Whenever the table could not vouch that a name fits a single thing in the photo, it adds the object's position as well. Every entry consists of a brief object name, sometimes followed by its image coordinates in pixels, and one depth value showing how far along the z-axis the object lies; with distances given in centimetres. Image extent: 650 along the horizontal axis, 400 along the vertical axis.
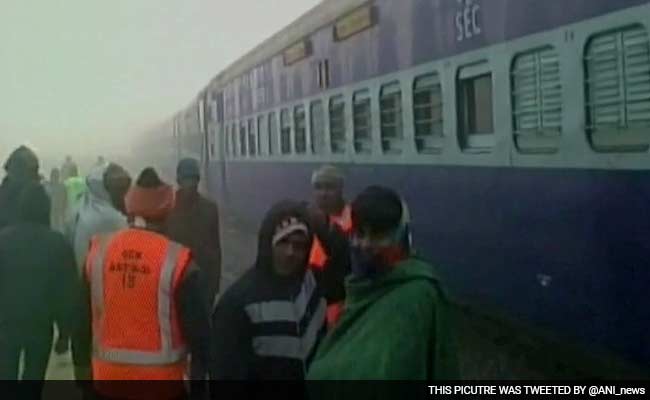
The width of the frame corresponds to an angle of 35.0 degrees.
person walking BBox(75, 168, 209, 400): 387
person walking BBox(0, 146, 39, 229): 689
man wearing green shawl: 262
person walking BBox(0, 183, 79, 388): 522
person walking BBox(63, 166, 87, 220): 916
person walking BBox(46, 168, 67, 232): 1313
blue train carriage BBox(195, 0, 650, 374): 524
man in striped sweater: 343
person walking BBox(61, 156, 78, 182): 1283
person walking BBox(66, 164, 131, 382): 609
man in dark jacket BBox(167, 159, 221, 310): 659
